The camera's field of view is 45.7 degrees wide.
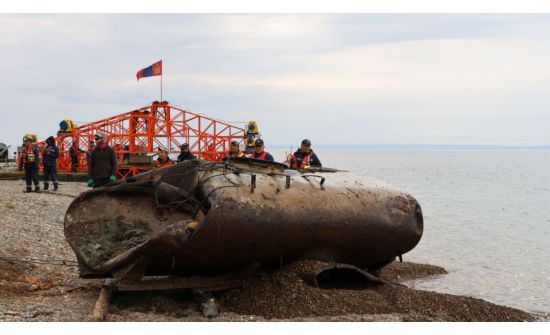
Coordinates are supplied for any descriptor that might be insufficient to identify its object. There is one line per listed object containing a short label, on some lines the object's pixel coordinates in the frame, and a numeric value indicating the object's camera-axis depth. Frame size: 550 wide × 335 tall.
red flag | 39.71
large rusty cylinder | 7.31
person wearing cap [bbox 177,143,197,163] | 12.16
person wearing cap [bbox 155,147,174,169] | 12.16
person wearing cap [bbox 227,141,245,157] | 11.24
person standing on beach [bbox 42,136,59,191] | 19.11
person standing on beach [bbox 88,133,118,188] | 12.95
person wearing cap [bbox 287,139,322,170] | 10.85
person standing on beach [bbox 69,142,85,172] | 32.00
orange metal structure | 35.03
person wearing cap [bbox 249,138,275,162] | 10.29
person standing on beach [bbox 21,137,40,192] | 18.75
